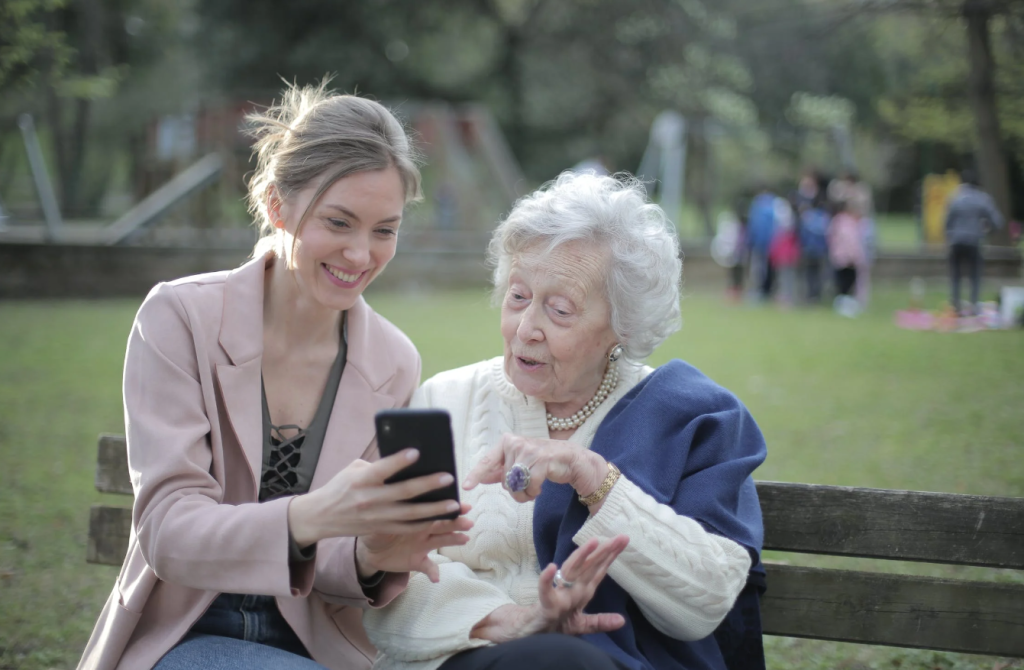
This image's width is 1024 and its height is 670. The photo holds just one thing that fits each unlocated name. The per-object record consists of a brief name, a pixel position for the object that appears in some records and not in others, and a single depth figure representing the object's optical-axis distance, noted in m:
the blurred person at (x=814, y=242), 17.45
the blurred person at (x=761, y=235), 18.11
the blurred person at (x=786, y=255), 17.84
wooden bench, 2.94
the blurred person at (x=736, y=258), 18.78
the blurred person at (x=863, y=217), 17.28
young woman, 2.35
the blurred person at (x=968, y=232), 15.27
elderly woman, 2.46
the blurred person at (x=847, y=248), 16.95
